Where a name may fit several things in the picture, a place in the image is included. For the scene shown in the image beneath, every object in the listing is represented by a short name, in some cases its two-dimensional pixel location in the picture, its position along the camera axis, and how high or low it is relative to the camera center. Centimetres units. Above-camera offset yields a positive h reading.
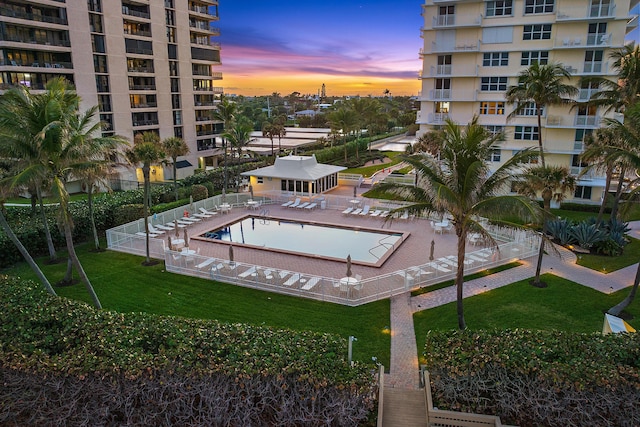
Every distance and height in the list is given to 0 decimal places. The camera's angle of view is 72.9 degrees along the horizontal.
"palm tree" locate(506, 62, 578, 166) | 2395 +189
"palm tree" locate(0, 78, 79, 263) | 1345 -10
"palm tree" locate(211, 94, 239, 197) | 4119 +97
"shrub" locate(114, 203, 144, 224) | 2581 -527
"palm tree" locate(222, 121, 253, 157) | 3606 -104
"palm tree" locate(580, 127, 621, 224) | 1661 -113
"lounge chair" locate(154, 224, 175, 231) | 2578 -614
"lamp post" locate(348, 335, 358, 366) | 1020 -534
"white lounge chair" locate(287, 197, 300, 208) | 3181 -590
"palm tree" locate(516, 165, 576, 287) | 1839 -279
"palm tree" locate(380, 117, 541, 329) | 1259 -189
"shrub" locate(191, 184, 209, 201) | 3262 -516
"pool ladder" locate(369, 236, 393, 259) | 2337 -675
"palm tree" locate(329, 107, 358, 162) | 5519 +34
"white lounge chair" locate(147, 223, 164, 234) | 2491 -609
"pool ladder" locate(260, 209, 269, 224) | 2934 -632
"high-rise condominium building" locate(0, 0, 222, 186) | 3744 +623
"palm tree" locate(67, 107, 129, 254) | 1485 -94
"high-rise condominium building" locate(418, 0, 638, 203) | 3103 +480
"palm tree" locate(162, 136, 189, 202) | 3097 -177
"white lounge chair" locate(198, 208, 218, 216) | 2953 -599
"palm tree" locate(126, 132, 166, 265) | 2119 -185
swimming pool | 2283 -670
